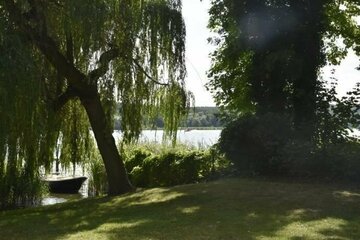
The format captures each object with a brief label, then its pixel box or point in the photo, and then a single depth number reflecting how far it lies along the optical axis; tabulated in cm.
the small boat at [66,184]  2070
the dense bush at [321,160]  1180
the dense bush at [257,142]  1282
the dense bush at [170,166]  1539
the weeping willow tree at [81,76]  1011
